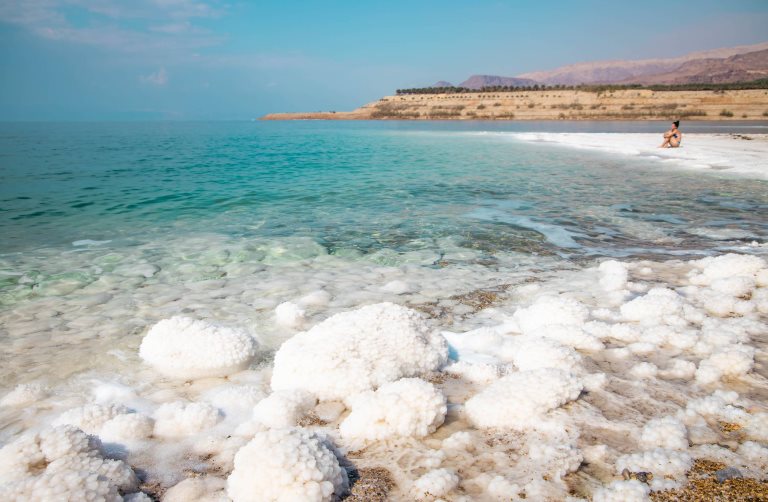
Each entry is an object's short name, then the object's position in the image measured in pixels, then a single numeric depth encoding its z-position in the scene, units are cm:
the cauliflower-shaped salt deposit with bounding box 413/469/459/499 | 223
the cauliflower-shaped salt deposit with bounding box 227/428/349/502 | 209
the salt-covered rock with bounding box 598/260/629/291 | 532
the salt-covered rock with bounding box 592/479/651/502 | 211
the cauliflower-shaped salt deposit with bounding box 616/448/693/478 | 229
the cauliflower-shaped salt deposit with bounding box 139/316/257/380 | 360
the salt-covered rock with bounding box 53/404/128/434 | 283
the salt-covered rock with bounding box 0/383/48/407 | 325
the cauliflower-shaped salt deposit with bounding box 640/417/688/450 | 251
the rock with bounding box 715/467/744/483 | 223
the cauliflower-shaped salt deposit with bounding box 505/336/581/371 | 339
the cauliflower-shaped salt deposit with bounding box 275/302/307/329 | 461
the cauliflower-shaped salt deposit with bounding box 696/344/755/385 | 325
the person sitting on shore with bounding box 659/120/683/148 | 2245
